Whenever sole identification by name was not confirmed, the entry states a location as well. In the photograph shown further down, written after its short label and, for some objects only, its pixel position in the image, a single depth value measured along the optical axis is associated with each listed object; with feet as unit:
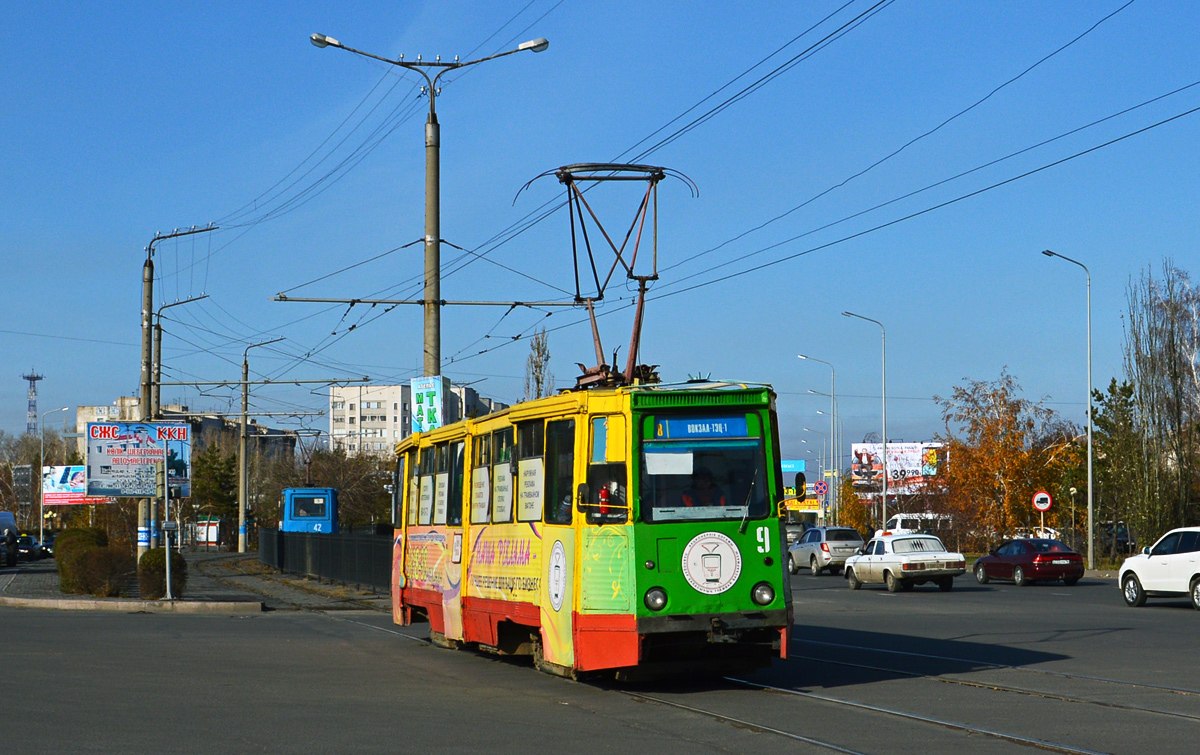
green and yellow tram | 40.47
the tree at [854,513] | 302.45
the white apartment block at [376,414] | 633.61
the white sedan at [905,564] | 113.50
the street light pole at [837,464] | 275.41
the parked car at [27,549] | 224.12
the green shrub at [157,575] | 92.63
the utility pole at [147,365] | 113.60
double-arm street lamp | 78.69
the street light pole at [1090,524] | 149.74
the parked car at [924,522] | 223.92
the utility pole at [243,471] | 174.56
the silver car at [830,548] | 146.51
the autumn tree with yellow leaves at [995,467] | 205.77
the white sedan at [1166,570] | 85.97
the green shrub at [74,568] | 97.96
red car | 122.52
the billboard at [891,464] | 284.82
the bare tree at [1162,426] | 150.92
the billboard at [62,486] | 297.94
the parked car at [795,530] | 229.25
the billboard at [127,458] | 98.12
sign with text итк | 80.07
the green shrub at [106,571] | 96.27
